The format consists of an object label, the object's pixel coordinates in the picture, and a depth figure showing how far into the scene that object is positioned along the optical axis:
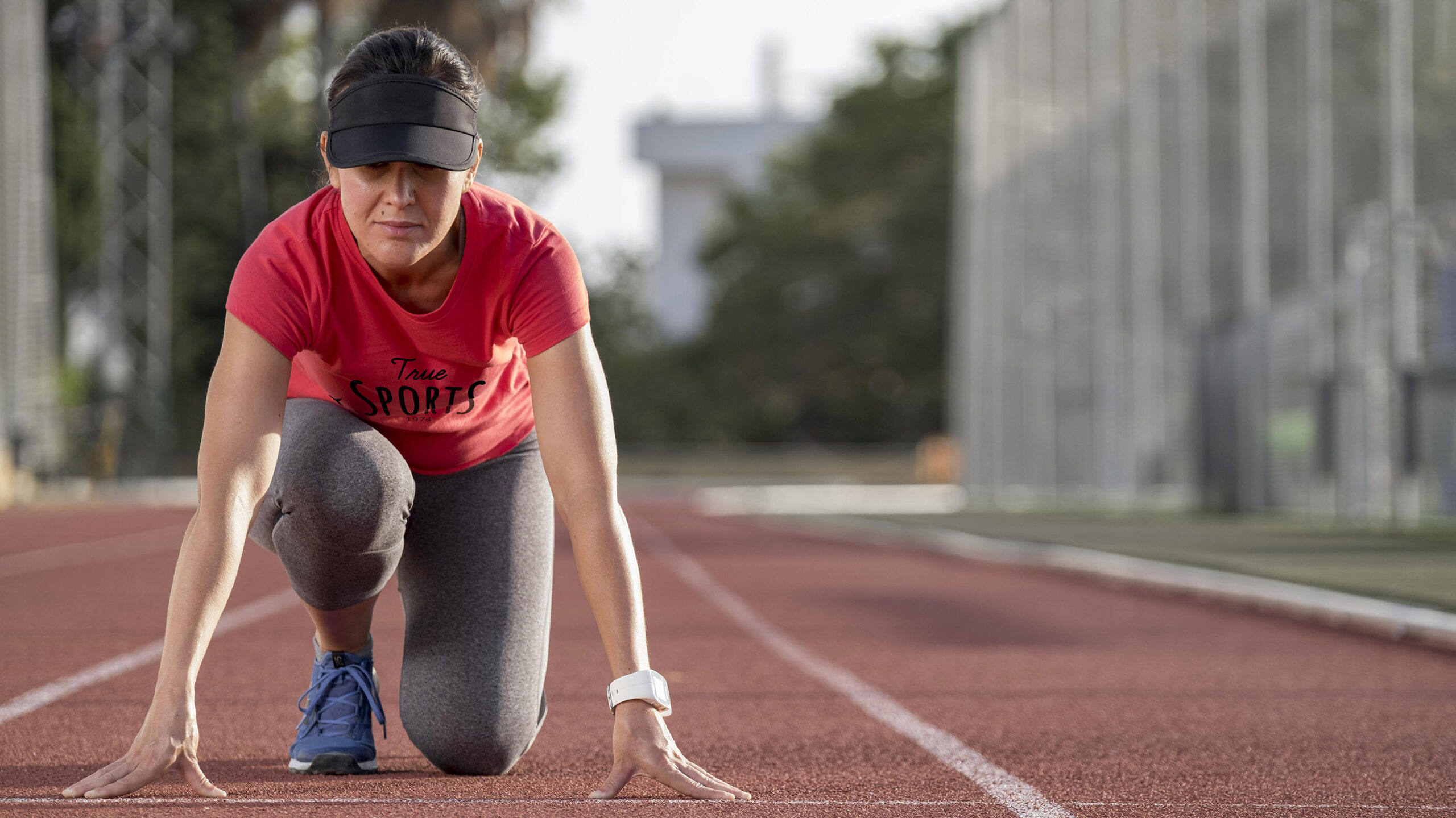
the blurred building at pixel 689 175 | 74.75
